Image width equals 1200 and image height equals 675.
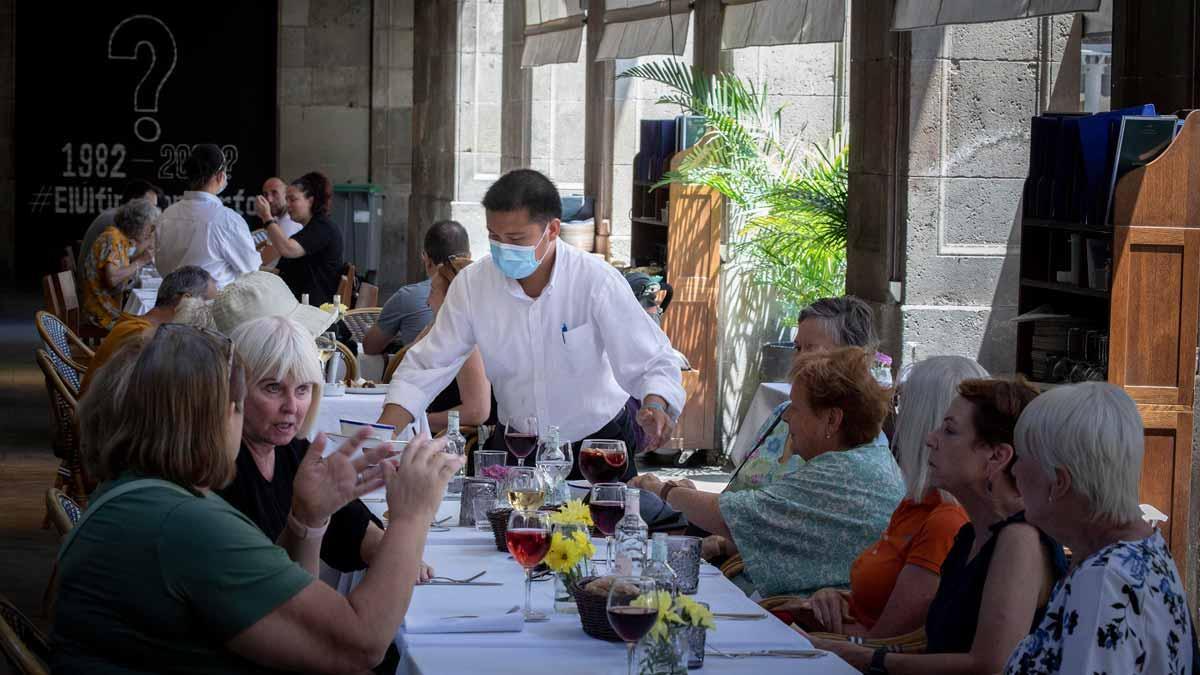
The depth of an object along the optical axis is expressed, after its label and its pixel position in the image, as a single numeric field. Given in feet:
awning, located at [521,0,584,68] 41.60
